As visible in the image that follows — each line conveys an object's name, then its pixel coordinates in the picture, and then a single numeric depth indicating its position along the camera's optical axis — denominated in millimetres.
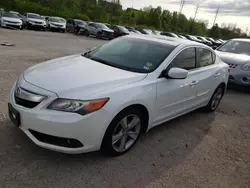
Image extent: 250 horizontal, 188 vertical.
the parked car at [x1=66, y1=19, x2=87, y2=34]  22183
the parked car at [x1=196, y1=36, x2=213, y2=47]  25832
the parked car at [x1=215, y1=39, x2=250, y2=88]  5711
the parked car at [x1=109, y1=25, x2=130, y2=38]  20782
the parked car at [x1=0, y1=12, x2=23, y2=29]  17203
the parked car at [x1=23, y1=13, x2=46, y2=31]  19750
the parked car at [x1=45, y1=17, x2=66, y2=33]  21450
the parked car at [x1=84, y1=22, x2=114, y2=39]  20167
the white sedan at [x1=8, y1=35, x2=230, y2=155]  2110
